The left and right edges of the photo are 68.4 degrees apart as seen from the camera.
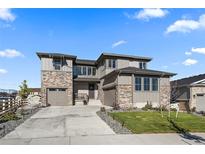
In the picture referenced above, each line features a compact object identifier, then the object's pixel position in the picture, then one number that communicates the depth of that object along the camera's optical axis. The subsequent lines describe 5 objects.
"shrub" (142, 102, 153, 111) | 15.23
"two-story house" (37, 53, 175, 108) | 15.54
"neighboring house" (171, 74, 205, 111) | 16.90
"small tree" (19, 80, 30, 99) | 15.82
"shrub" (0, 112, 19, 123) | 9.84
